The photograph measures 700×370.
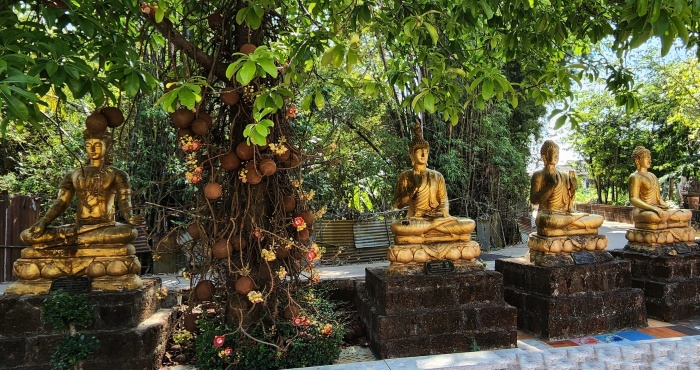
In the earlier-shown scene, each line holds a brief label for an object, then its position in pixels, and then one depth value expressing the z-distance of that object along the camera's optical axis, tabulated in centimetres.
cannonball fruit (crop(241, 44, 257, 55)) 294
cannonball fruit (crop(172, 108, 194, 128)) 304
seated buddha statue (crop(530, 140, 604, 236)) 445
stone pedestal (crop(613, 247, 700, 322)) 463
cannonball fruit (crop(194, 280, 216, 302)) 315
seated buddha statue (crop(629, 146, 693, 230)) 495
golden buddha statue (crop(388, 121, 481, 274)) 396
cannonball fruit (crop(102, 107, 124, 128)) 367
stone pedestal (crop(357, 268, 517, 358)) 363
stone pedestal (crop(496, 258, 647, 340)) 409
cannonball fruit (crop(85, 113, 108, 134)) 366
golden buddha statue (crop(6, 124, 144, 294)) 347
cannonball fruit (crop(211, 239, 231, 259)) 304
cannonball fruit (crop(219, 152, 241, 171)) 310
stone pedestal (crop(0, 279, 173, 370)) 321
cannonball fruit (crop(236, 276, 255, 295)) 300
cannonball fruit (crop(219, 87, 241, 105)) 302
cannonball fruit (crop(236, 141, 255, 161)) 305
